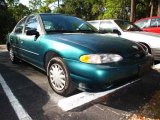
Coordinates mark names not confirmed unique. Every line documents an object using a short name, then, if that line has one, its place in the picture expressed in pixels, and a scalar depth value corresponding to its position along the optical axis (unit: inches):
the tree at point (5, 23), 536.9
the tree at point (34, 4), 1304.3
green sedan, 77.5
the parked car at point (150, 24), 212.9
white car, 138.1
